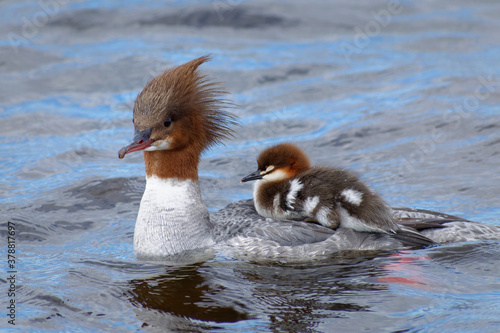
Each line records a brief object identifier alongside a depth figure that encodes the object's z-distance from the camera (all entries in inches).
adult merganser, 520.4
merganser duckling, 520.1
